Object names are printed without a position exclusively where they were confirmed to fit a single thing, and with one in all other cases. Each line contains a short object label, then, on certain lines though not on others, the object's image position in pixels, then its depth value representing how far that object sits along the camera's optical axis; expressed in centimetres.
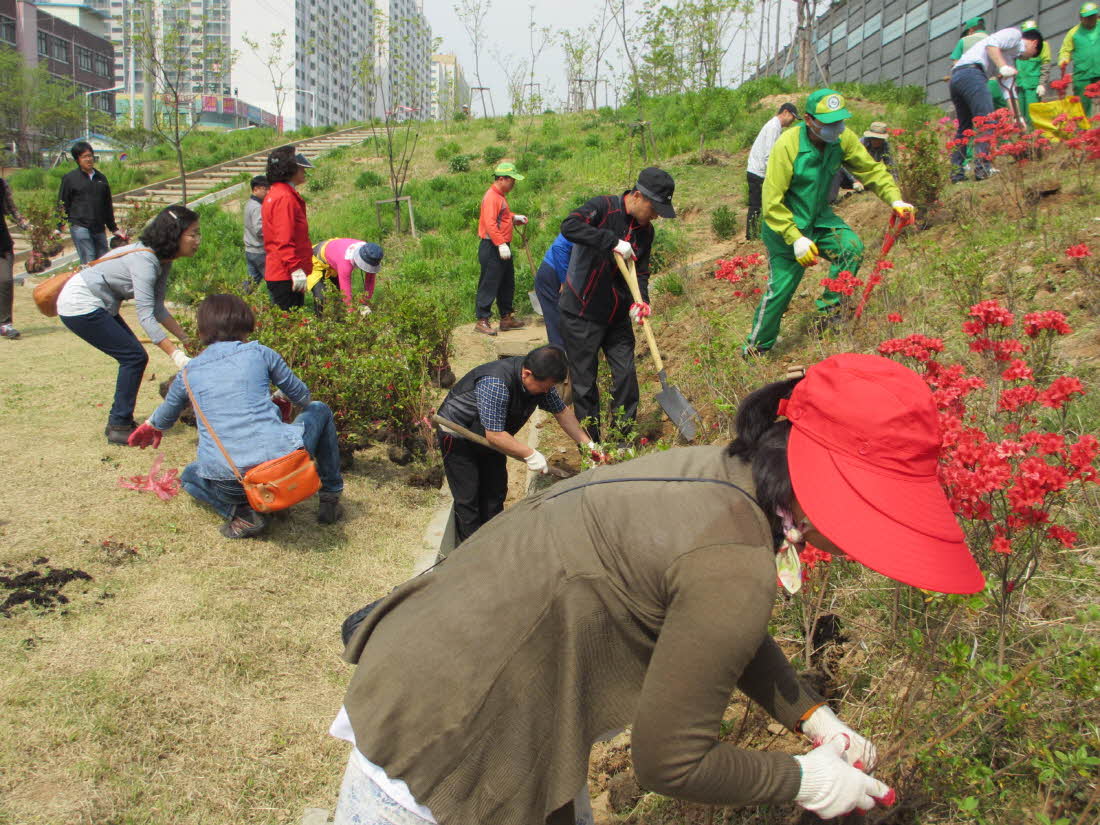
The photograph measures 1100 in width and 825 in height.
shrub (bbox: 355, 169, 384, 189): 1573
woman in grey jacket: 457
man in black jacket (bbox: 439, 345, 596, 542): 364
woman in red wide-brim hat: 119
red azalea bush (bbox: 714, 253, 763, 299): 461
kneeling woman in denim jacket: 377
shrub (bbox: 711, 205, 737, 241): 935
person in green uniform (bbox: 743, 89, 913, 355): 475
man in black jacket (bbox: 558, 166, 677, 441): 466
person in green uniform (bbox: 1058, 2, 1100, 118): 705
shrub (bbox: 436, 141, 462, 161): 1766
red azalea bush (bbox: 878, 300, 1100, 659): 178
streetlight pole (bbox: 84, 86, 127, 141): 3730
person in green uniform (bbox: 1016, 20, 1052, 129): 802
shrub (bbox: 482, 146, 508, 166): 1675
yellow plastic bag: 557
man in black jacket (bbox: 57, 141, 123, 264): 806
